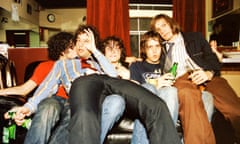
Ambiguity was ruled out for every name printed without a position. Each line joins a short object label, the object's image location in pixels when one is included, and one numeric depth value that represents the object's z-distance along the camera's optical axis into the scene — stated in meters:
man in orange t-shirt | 1.60
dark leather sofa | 1.82
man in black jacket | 1.66
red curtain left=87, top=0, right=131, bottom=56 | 3.43
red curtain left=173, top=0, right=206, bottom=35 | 3.64
